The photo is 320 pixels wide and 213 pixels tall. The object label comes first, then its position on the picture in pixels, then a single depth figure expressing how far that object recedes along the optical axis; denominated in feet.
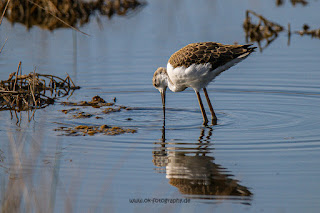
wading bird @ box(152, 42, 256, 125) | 29.86
